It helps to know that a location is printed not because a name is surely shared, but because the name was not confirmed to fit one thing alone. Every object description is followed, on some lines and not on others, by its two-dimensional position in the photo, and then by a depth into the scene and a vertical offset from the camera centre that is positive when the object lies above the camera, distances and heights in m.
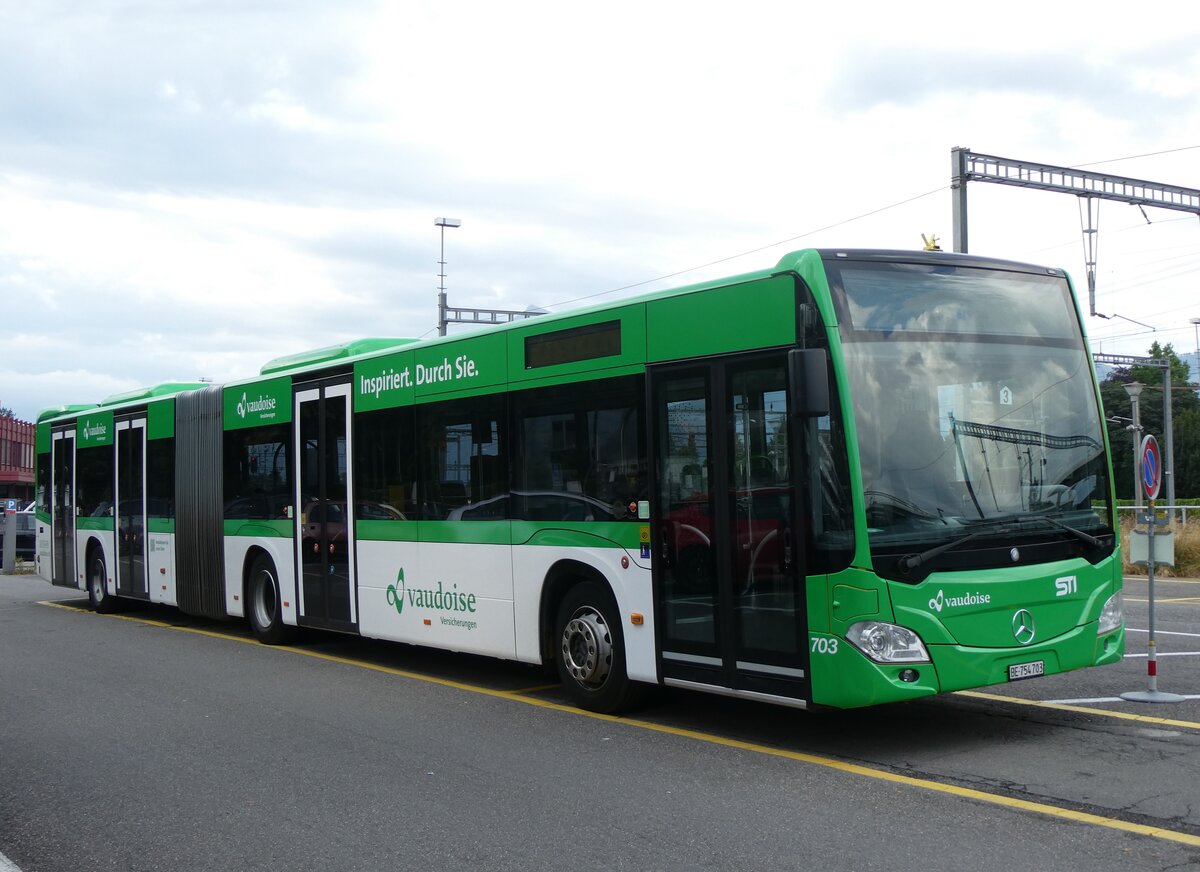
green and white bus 7.11 -0.17
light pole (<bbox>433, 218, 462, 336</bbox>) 39.61 +5.84
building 64.66 +1.47
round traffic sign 9.36 -0.12
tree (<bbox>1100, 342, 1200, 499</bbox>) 78.81 +2.34
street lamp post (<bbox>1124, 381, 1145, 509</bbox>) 34.09 +1.72
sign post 8.70 -0.53
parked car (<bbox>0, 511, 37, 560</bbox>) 36.75 -1.49
